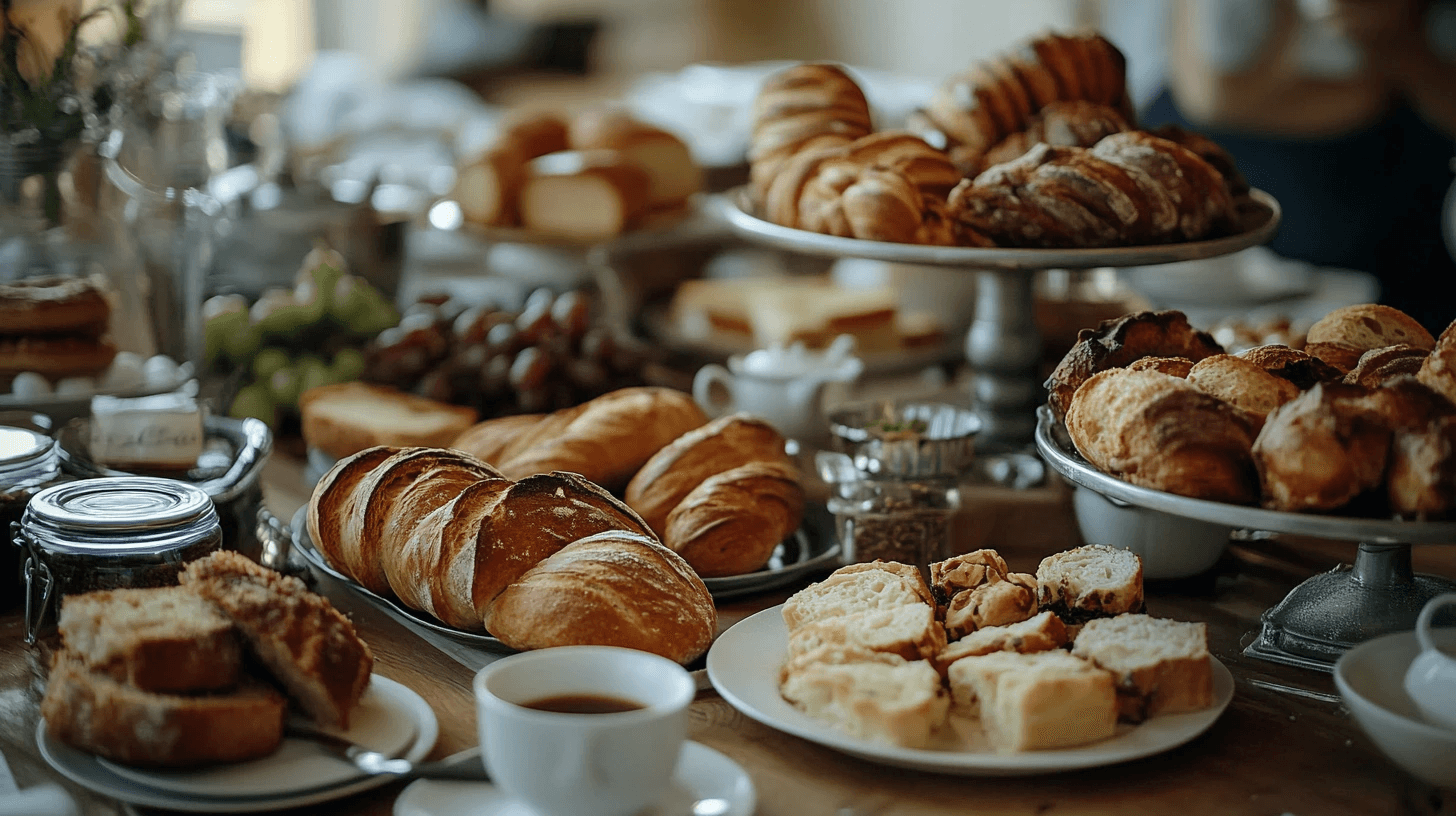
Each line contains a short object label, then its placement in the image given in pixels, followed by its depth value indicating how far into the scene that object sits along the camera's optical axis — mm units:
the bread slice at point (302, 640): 959
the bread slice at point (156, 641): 922
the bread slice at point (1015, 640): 1030
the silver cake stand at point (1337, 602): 1176
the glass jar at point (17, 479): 1279
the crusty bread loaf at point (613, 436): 1501
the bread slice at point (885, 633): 1028
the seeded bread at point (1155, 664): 1000
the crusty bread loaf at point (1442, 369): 1037
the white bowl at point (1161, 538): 1366
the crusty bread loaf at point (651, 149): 2832
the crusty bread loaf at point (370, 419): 1711
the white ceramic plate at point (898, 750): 944
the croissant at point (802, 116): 1693
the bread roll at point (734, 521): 1313
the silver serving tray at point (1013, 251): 1334
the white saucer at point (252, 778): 888
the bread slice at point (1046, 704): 948
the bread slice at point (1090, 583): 1111
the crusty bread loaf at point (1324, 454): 949
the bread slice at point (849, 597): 1110
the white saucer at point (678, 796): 879
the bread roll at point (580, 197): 2564
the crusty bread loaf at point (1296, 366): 1166
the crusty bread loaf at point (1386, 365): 1123
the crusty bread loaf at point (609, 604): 1069
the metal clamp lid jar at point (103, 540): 1120
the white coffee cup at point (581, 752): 807
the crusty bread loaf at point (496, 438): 1600
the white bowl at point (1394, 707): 895
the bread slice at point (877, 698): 956
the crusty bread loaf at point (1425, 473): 927
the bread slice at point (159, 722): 903
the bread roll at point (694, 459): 1412
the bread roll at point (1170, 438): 994
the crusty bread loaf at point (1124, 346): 1202
